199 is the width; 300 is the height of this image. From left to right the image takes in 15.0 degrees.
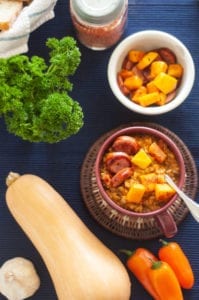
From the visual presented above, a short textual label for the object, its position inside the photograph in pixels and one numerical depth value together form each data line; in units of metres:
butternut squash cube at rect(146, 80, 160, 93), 1.08
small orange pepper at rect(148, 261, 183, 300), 1.05
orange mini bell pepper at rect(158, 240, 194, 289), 1.08
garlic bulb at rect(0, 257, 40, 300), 1.08
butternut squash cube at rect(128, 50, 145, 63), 1.10
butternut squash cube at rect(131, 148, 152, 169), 1.05
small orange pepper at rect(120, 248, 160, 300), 1.07
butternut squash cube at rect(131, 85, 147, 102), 1.08
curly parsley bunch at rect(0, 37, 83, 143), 0.99
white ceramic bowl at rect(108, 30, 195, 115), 1.07
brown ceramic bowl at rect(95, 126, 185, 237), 1.03
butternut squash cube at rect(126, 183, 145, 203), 1.04
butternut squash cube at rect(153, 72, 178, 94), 1.08
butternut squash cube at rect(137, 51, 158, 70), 1.10
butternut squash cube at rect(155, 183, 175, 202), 1.03
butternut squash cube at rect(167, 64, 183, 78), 1.09
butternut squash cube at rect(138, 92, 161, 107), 1.08
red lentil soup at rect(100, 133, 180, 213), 1.04
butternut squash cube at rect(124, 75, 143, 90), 1.09
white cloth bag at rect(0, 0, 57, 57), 1.05
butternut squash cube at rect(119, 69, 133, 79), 1.10
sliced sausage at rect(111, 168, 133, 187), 1.05
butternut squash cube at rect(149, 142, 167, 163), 1.06
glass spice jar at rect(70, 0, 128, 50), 1.04
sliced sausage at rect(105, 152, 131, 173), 1.05
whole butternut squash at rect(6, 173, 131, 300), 1.04
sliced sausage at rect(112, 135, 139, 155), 1.06
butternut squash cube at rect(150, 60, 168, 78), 1.08
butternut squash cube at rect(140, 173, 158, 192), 1.05
